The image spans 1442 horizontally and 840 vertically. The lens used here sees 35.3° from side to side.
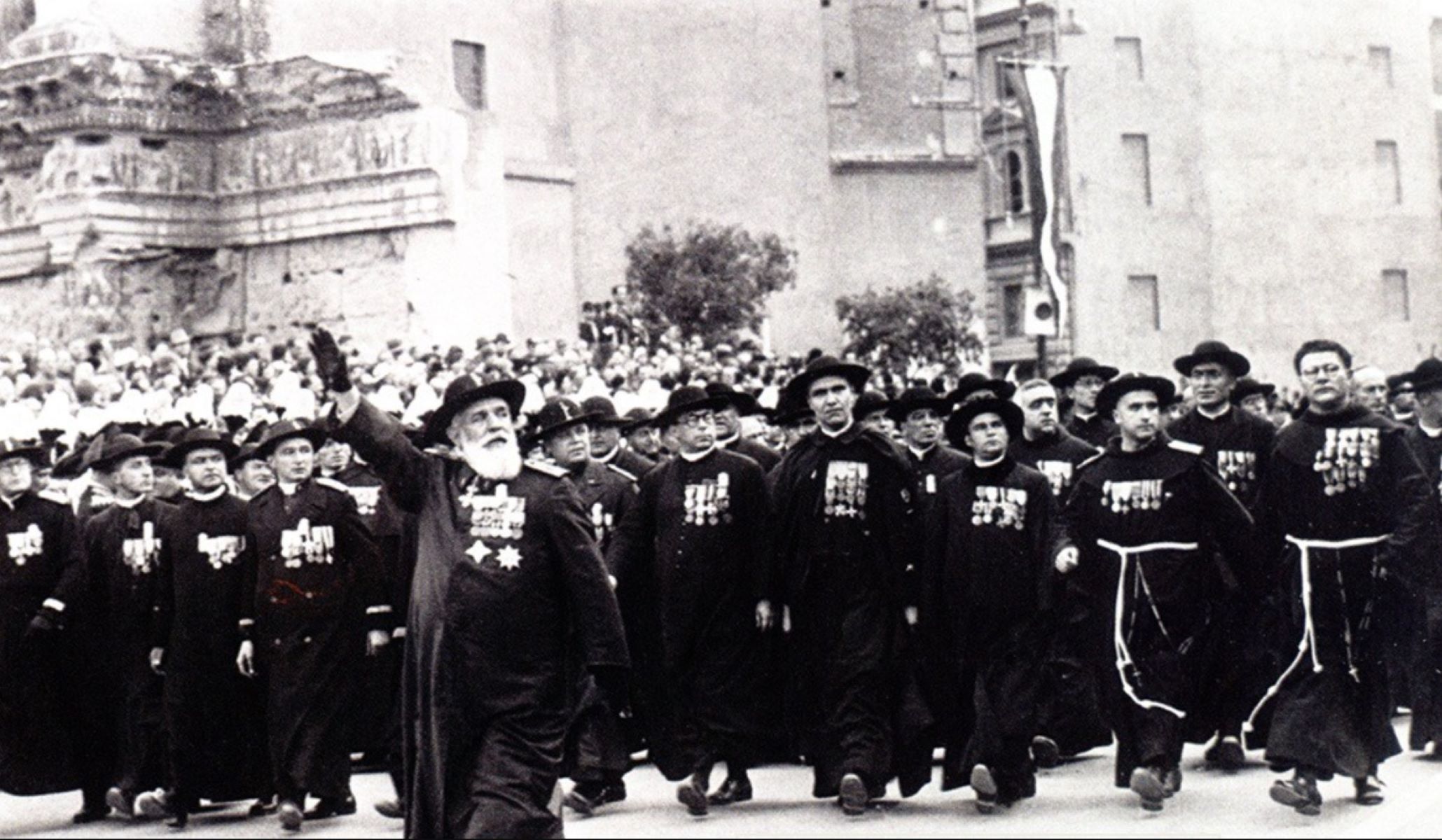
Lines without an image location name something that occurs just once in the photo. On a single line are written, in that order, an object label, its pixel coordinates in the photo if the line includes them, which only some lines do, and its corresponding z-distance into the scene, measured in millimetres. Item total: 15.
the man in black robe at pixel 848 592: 11828
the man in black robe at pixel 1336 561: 10969
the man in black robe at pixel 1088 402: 15250
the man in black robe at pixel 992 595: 11719
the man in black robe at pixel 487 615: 8750
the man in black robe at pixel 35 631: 13000
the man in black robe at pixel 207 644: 12664
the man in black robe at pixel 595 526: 12320
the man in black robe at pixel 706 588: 12305
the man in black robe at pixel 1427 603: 12852
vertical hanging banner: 29578
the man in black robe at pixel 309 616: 12164
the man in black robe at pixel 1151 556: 11312
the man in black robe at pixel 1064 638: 12359
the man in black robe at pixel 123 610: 13070
